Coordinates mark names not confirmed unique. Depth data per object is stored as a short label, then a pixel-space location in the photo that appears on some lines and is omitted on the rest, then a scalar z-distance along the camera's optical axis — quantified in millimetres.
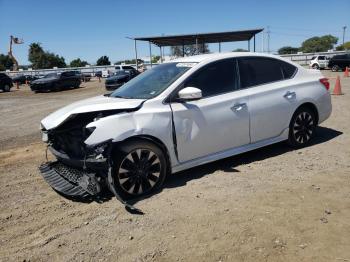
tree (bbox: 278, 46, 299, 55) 114312
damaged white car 4621
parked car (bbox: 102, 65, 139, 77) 49219
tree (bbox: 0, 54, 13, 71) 114012
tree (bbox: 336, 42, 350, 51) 105656
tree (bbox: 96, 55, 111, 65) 109050
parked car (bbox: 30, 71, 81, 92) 30031
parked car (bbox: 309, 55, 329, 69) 39825
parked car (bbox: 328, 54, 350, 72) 34844
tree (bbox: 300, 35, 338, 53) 128000
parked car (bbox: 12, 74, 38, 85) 50050
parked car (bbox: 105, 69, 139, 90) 26273
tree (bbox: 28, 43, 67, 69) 101938
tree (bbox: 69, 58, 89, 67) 121612
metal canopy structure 27969
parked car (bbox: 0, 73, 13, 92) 33684
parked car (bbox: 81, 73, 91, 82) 49619
